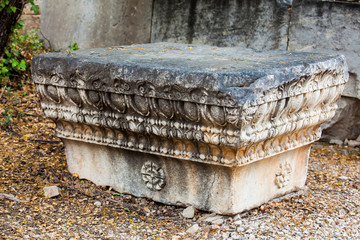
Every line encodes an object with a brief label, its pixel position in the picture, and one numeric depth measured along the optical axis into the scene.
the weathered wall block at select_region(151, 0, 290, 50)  5.27
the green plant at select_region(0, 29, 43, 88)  5.38
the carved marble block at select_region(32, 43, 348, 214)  2.96
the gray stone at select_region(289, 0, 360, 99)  4.91
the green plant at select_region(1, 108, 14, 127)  4.75
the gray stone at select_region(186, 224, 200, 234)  3.17
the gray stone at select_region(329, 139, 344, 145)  5.20
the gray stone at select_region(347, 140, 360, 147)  5.12
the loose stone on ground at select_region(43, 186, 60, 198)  3.62
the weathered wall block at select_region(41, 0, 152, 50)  5.84
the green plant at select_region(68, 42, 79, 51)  5.81
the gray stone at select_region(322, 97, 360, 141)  5.10
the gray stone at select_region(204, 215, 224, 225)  3.23
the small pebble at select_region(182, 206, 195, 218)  3.34
